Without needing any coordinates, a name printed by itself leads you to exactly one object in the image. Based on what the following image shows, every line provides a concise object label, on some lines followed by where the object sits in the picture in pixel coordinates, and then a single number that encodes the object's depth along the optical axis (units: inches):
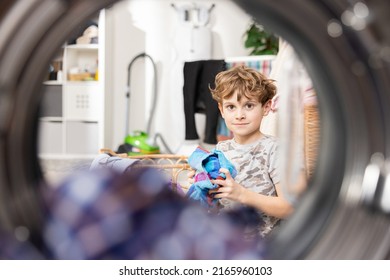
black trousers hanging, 77.8
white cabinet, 84.6
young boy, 36.6
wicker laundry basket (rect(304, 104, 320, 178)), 30.7
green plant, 107.4
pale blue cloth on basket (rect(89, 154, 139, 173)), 31.1
